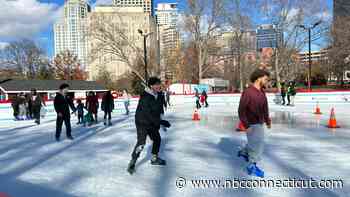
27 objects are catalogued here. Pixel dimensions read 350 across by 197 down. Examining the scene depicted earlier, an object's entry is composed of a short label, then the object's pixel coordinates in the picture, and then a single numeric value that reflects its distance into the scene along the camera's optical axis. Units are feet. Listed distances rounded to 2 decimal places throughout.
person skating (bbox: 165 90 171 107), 68.76
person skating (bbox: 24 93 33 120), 47.91
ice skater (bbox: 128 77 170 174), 14.32
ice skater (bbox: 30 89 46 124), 41.65
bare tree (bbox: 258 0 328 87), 89.81
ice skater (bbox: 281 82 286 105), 63.41
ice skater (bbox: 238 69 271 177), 13.08
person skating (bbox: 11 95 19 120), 48.14
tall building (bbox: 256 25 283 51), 94.02
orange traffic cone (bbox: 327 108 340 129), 29.17
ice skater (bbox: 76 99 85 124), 38.52
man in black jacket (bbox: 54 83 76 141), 24.08
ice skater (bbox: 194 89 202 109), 61.41
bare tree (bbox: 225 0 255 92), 101.86
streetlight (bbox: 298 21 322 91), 85.89
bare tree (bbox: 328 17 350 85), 97.06
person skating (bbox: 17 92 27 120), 48.16
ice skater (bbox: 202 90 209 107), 68.17
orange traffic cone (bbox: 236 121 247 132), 28.66
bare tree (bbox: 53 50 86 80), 192.34
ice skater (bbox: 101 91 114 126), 36.55
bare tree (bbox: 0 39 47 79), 164.55
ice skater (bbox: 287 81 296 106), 62.90
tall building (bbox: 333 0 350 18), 102.28
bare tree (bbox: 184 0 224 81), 101.55
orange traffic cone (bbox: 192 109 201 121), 40.29
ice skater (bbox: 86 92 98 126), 36.55
